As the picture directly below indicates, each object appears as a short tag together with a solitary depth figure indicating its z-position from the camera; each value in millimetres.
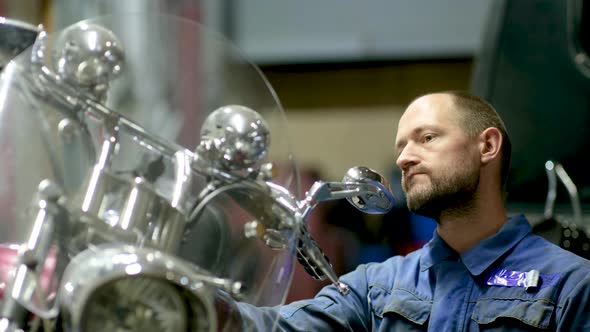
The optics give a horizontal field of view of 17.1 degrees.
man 3143
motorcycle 2644
